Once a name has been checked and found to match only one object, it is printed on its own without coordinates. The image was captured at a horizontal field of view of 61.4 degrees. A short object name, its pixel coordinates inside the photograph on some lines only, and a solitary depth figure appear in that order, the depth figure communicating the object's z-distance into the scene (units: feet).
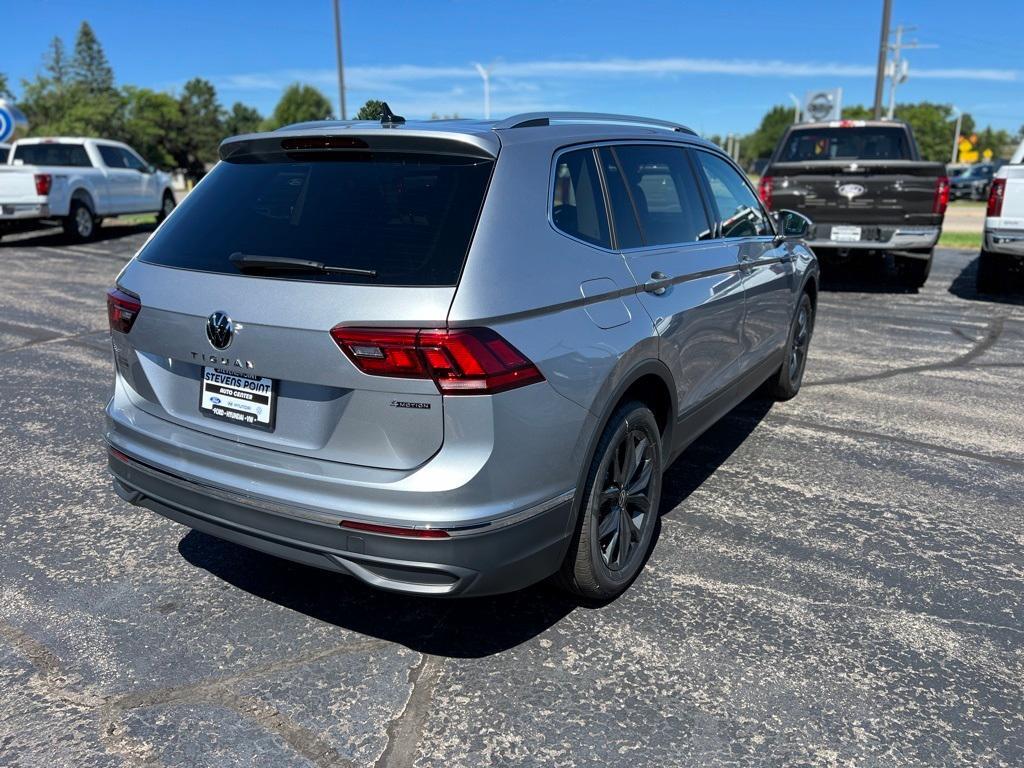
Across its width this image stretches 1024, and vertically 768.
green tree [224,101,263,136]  388.12
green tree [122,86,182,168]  222.48
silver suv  8.25
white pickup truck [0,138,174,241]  48.29
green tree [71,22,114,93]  347.77
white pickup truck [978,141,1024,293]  31.48
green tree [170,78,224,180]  243.19
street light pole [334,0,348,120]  99.19
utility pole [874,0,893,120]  66.48
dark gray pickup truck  32.09
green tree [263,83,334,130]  359.87
